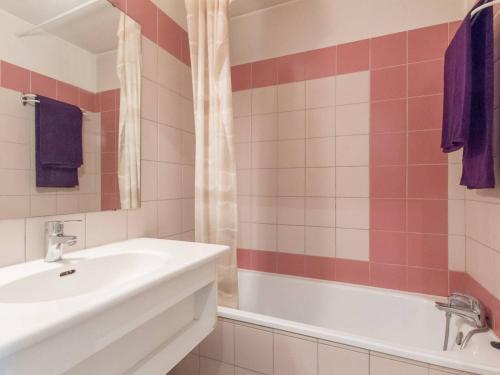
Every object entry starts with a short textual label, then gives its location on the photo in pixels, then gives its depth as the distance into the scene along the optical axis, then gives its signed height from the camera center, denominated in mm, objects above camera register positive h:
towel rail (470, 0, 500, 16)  832 +602
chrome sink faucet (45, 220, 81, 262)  888 -188
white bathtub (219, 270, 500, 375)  886 -738
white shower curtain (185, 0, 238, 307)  1316 +263
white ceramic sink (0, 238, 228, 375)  461 -296
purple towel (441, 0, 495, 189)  1006 +349
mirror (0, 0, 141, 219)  860 +307
